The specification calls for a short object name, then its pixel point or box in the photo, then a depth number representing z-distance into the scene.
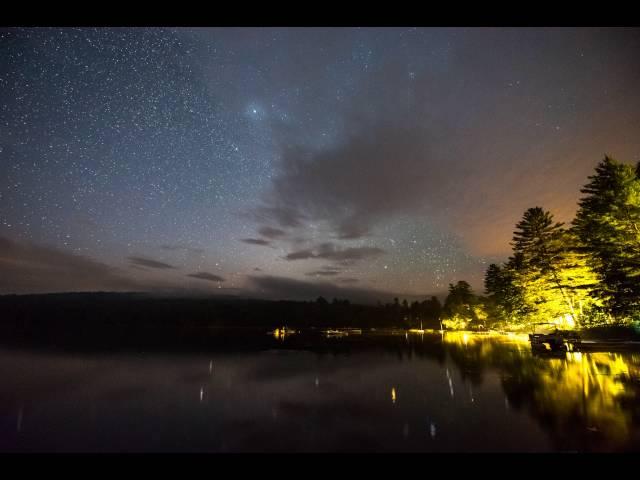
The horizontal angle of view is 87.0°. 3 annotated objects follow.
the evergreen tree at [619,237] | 24.09
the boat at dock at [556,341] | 24.41
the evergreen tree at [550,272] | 34.91
